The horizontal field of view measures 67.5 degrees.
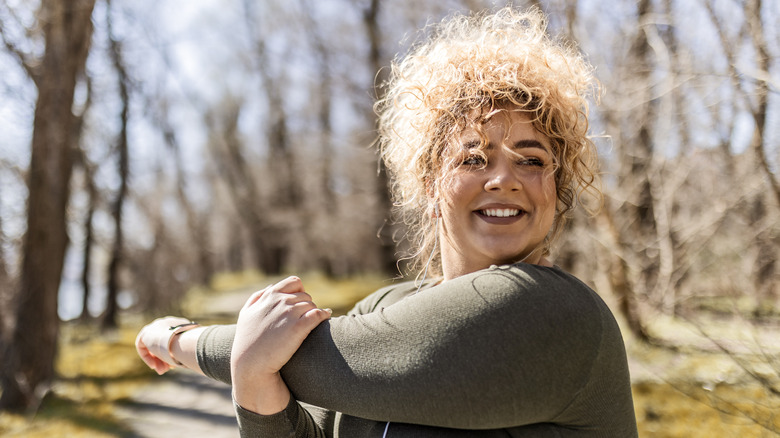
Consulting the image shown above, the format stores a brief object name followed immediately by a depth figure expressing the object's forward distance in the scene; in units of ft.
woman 3.32
